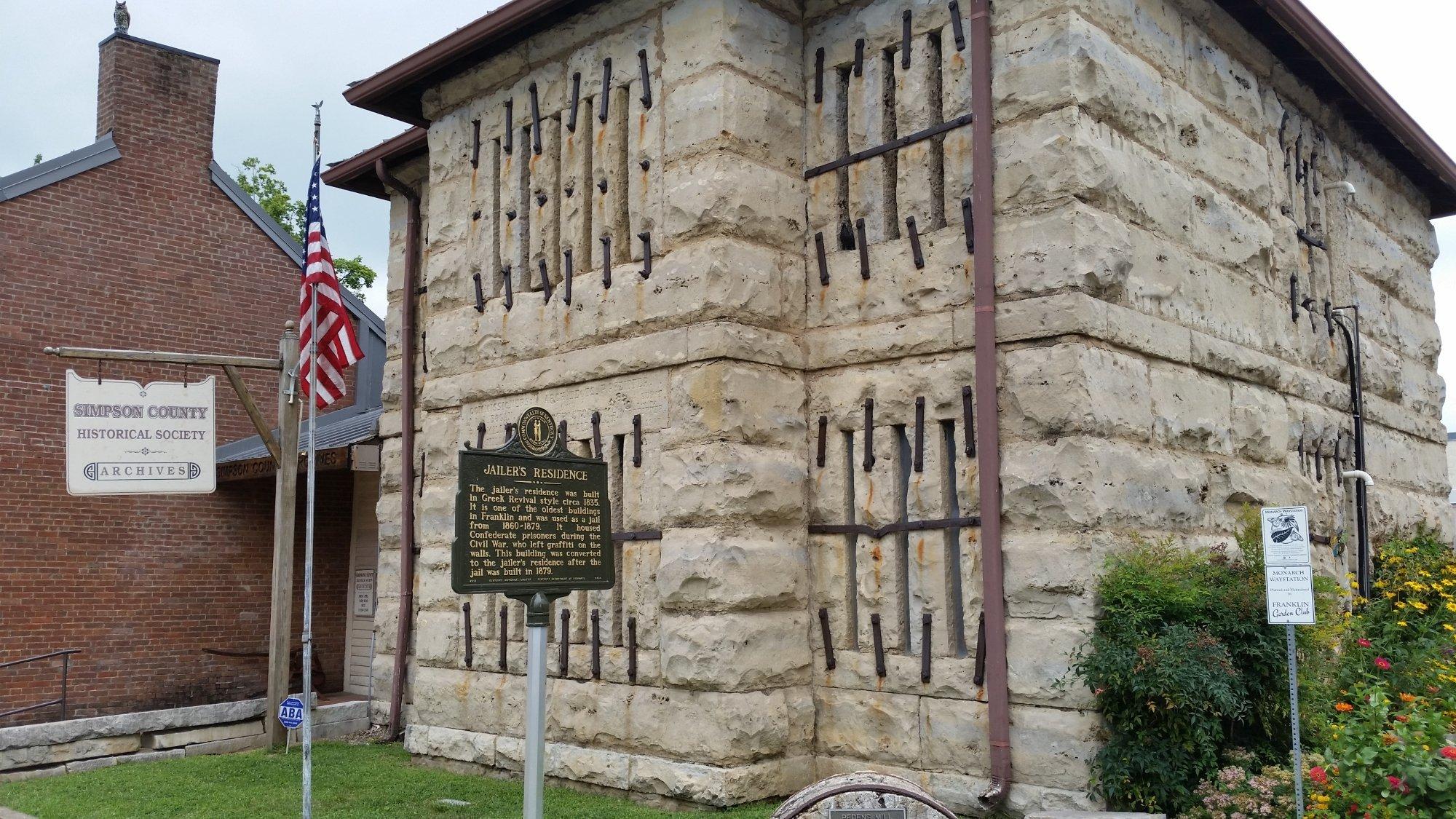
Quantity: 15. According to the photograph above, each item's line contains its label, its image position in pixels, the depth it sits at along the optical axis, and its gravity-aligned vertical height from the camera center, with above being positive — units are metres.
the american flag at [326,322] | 9.91 +1.84
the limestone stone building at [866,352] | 7.72 +1.31
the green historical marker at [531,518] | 5.93 +0.07
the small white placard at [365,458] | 13.17 +0.81
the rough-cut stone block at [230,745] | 12.27 -2.21
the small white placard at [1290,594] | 6.26 -0.34
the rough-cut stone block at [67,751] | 11.18 -2.11
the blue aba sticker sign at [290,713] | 8.28 -1.25
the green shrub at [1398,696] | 5.57 -1.03
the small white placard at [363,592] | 15.59 -0.79
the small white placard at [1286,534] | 6.34 -0.02
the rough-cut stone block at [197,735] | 12.11 -2.09
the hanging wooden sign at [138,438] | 10.25 +0.82
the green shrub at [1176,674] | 6.80 -0.83
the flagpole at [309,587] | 7.50 -0.38
